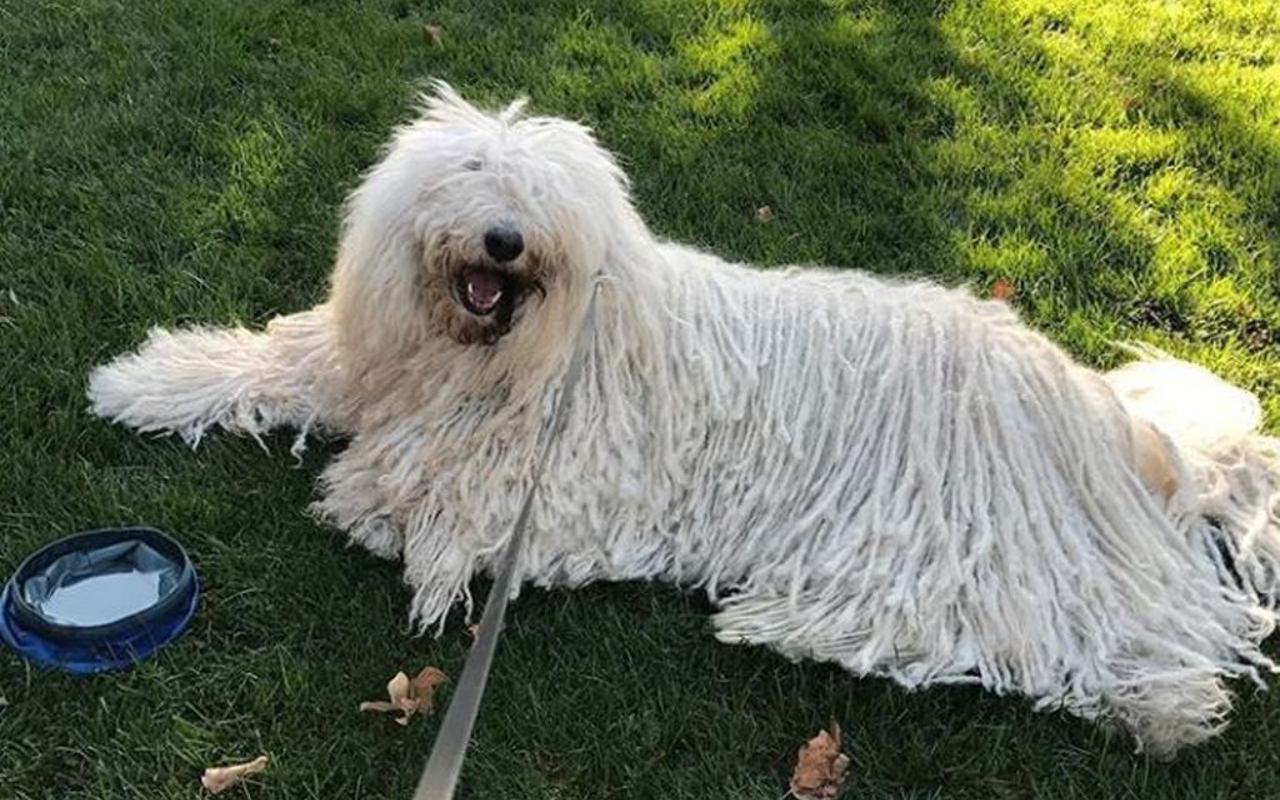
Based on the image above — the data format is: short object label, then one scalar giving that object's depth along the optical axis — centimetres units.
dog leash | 195
